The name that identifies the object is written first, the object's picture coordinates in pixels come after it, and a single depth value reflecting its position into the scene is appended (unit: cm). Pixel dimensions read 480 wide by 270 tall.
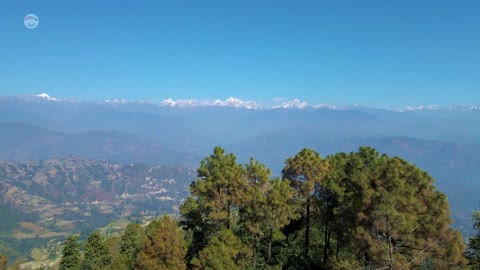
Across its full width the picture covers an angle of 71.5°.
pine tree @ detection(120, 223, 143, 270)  5416
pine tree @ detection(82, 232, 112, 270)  5200
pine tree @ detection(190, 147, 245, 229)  2950
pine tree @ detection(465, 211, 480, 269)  2449
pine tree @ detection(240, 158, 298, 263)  2753
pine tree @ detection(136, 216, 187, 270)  2453
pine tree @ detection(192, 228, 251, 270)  2436
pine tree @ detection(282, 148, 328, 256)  2953
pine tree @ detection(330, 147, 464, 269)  1981
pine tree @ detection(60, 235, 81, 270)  5600
